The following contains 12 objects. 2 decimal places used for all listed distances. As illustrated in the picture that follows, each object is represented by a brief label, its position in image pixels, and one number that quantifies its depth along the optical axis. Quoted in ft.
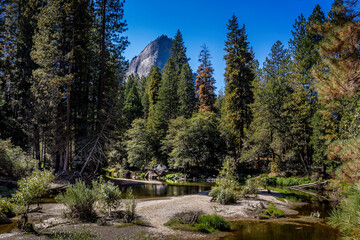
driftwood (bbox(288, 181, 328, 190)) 70.23
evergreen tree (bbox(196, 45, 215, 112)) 147.11
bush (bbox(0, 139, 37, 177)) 55.98
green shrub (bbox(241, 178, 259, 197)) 49.43
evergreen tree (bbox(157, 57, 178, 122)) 140.30
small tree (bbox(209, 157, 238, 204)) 43.52
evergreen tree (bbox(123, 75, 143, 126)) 170.08
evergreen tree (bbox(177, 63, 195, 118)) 137.59
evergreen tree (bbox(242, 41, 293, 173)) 90.68
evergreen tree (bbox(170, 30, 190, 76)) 175.73
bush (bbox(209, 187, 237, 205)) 43.42
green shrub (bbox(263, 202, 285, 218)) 37.45
